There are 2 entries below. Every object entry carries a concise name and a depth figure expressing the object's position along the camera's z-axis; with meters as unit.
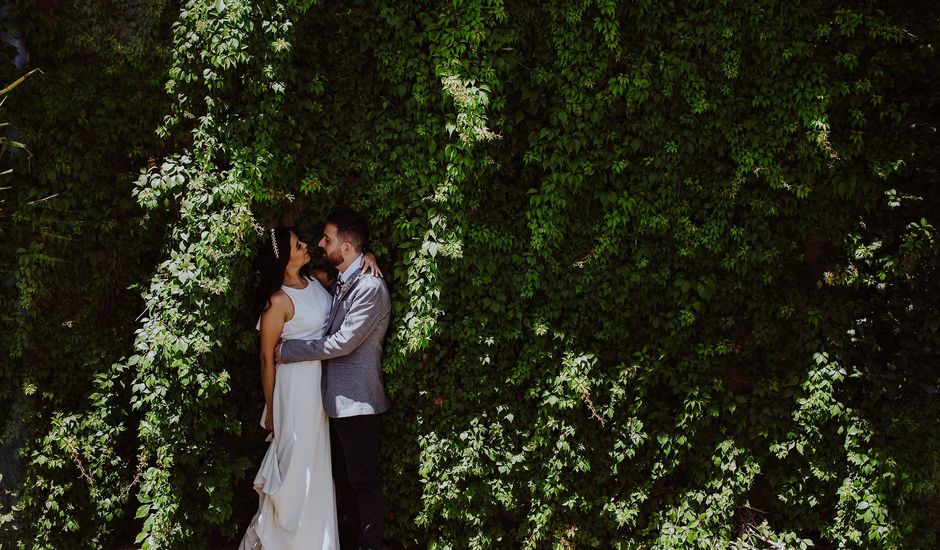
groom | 4.17
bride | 4.20
